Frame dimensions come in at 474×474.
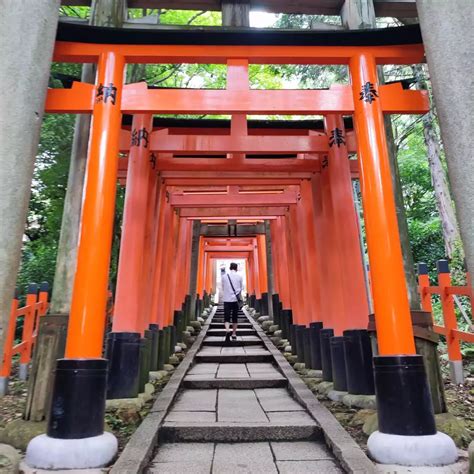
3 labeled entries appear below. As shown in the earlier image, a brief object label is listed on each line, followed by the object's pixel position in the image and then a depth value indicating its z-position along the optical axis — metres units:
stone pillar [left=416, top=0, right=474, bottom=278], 2.55
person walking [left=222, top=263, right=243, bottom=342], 9.59
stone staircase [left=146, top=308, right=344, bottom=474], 3.14
